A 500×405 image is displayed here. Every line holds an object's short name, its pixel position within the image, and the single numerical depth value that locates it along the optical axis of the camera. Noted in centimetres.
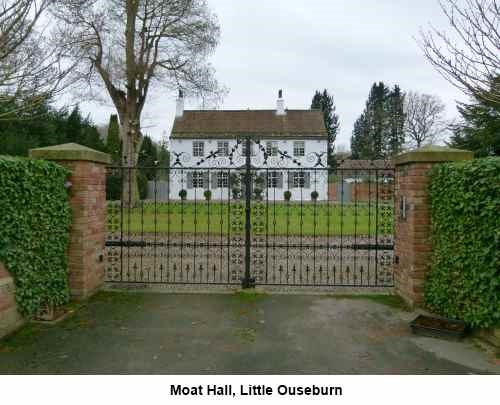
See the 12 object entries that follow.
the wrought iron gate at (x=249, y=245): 579
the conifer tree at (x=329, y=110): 5369
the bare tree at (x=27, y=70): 542
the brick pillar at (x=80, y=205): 510
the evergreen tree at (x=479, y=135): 1894
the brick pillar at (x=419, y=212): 484
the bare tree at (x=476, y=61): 498
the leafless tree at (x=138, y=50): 1800
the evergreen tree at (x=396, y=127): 3911
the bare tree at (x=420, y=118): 3481
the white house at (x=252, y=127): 3275
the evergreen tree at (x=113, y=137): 3297
